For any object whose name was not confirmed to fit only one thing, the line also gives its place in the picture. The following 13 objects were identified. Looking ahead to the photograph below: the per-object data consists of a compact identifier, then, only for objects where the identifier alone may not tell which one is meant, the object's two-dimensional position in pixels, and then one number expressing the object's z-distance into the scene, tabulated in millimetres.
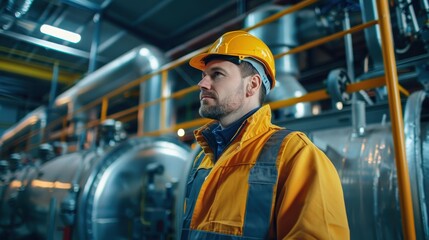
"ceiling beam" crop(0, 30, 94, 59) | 1920
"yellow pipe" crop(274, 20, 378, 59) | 1923
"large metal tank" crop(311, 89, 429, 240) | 1606
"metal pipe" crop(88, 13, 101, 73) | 2746
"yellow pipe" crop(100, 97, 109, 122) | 4375
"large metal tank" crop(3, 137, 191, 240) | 2830
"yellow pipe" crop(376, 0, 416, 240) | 1335
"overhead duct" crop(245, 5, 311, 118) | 3275
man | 1010
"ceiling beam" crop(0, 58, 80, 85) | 2036
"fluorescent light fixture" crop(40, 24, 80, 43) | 1974
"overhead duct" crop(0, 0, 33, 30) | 1856
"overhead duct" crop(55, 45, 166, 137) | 4629
